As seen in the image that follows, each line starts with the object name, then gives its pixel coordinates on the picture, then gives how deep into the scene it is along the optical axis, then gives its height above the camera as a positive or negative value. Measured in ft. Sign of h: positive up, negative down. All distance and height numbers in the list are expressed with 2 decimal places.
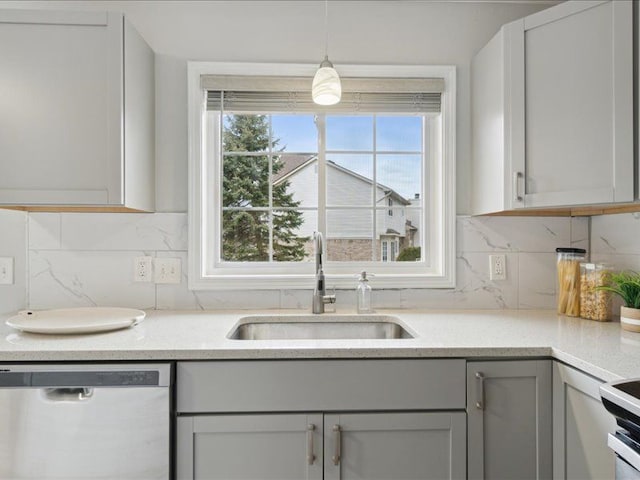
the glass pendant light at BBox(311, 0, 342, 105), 5.21 +2.10
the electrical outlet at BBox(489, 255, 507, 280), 6.47 -0.39
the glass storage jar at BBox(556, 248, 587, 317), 5.82 -0.51
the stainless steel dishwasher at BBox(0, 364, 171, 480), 4.01 -1.84
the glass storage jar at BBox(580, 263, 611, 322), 5.47 -0.71
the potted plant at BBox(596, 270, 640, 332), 4.91 -0.67
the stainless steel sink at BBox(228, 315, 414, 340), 5.87 -1.26
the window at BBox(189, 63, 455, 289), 6.46 +0.99
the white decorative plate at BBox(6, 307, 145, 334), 4.57 -0.99
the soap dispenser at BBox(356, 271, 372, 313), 6.09 -0.81
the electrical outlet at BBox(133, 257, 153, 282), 6.23 -0.41
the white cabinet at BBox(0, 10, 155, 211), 5.01 +1.71
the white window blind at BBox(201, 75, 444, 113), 6.29 +2.41
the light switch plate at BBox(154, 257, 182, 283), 6.25 -0.43
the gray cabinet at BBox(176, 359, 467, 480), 4.15 -1.86
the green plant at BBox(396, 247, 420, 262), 6.85 -0.18
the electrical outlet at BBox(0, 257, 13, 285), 5.92 -0.42
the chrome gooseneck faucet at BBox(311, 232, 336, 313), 5.98 -0.68
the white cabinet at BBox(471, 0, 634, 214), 4.63 +1.72
